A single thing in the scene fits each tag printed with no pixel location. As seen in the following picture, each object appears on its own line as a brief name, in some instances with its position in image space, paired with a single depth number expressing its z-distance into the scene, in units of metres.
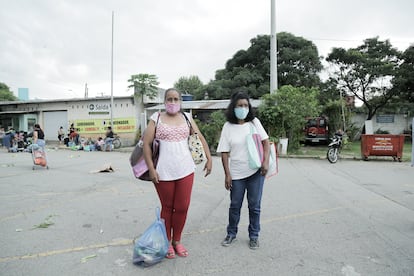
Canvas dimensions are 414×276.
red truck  19.00
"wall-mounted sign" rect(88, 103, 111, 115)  20.88
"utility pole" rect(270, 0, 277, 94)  14.38
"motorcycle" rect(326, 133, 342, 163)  10.88
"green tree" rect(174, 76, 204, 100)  40.59
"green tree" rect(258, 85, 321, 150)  13.02
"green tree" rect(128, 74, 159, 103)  19.83
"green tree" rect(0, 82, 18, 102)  42.52
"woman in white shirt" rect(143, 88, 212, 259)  2.86
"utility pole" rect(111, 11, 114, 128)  19.33
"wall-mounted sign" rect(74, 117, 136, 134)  20.17
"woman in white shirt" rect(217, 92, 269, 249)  3.17
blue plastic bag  2.75
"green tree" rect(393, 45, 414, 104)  19.48
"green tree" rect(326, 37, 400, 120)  20.16
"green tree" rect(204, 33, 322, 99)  24.20
